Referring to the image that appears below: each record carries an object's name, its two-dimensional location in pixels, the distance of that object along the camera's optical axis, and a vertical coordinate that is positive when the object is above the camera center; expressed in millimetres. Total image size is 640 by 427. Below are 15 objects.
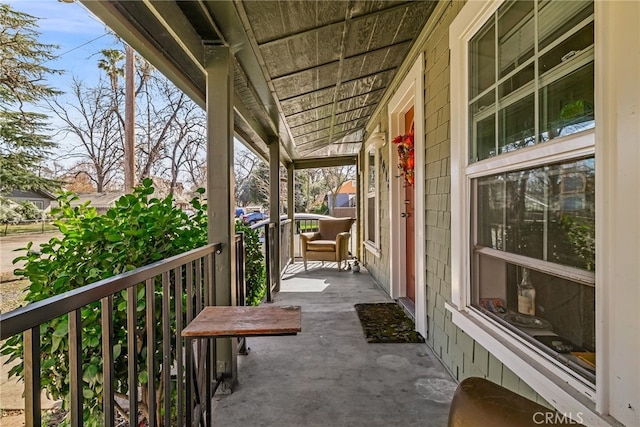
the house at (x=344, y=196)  19573 +789
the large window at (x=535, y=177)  1157 +128
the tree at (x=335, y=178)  20091 +1958
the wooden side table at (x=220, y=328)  1269 -463
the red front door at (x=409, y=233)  3725 -288
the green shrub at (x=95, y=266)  1490 -265
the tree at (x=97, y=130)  9195 +2340
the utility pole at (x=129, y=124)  7164 +1880
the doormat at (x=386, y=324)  2836 -1108
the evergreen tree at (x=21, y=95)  5035 +1931
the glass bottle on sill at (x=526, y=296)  1467 -402
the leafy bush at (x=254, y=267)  3639 -670
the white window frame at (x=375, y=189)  4667 +326
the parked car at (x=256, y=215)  15691 -254
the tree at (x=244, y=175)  18434 +2045
